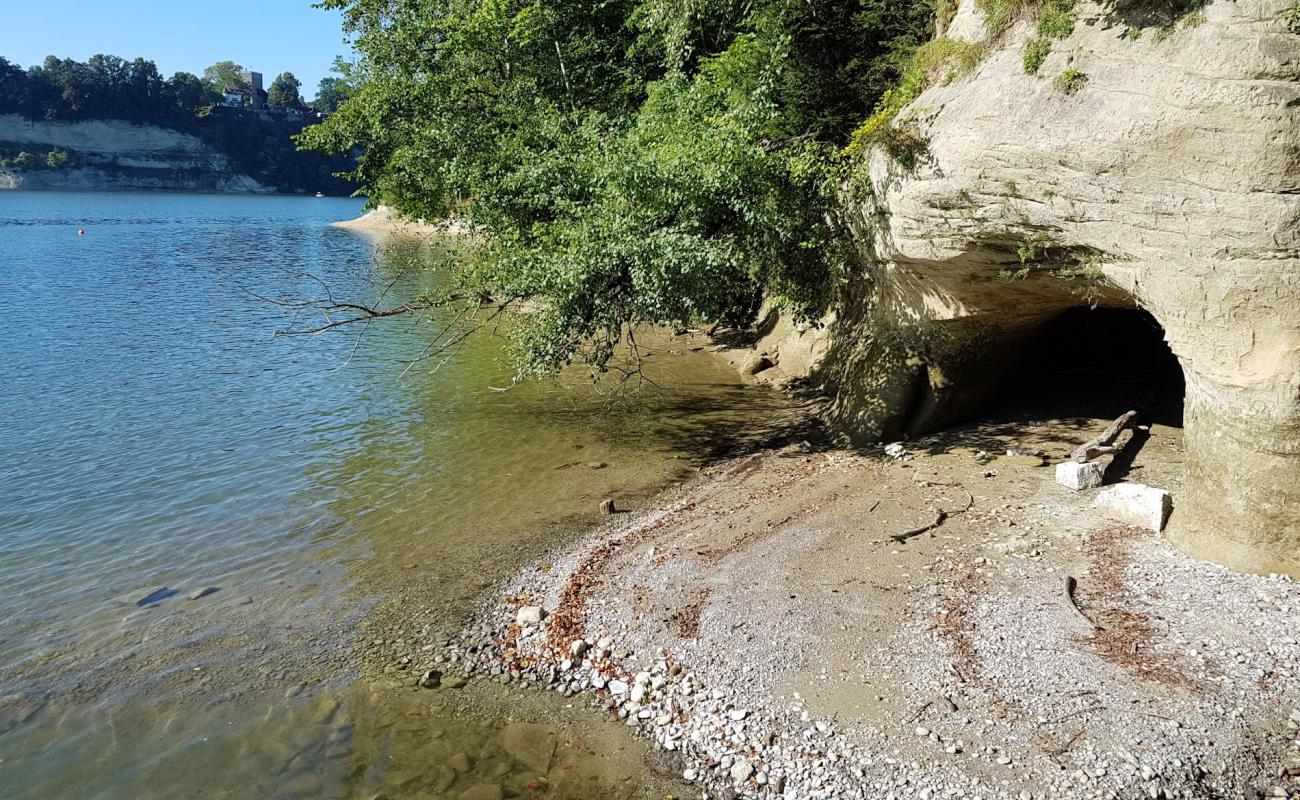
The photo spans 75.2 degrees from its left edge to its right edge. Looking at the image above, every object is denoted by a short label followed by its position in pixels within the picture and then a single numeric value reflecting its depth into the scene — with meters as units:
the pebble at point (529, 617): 9.59
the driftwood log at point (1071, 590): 8.67
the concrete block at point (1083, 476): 11.32
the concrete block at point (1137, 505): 9.92
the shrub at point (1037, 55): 10.47
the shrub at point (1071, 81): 9.97
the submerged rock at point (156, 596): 10.55
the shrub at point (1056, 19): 10.29
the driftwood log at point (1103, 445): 12.05
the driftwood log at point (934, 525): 10.54
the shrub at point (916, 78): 11.76
